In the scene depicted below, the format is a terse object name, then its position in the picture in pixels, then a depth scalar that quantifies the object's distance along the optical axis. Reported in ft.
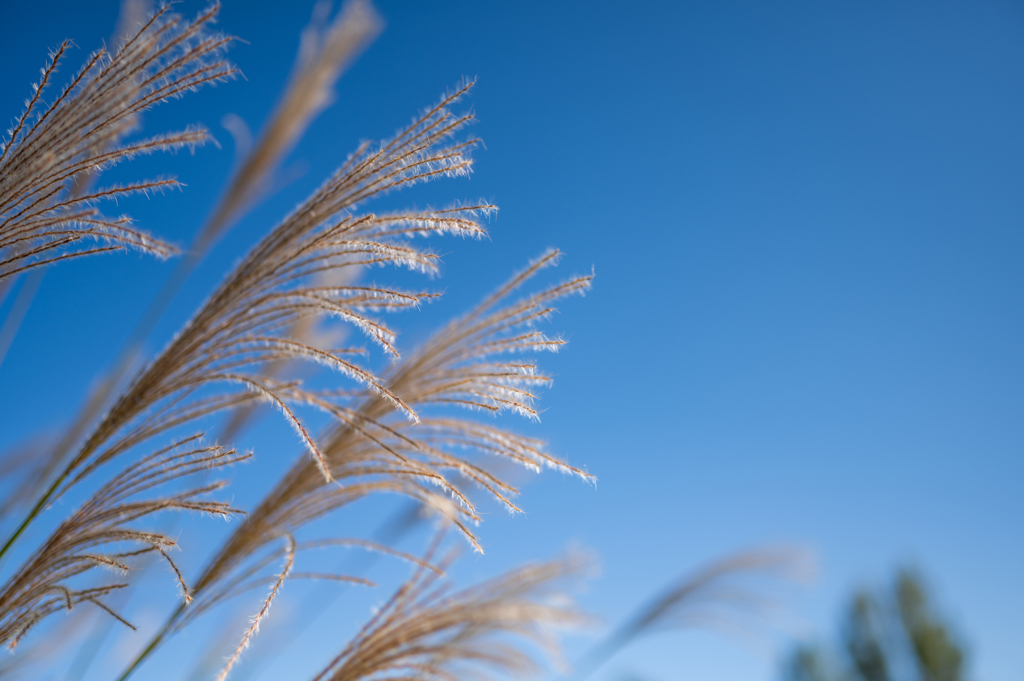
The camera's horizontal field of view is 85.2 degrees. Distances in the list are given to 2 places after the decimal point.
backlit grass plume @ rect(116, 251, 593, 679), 3.27
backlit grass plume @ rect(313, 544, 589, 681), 3.38
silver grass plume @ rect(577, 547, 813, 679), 6.27
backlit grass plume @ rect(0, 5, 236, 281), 2.64
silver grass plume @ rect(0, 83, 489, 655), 2.97
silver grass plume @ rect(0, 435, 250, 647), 2.81
